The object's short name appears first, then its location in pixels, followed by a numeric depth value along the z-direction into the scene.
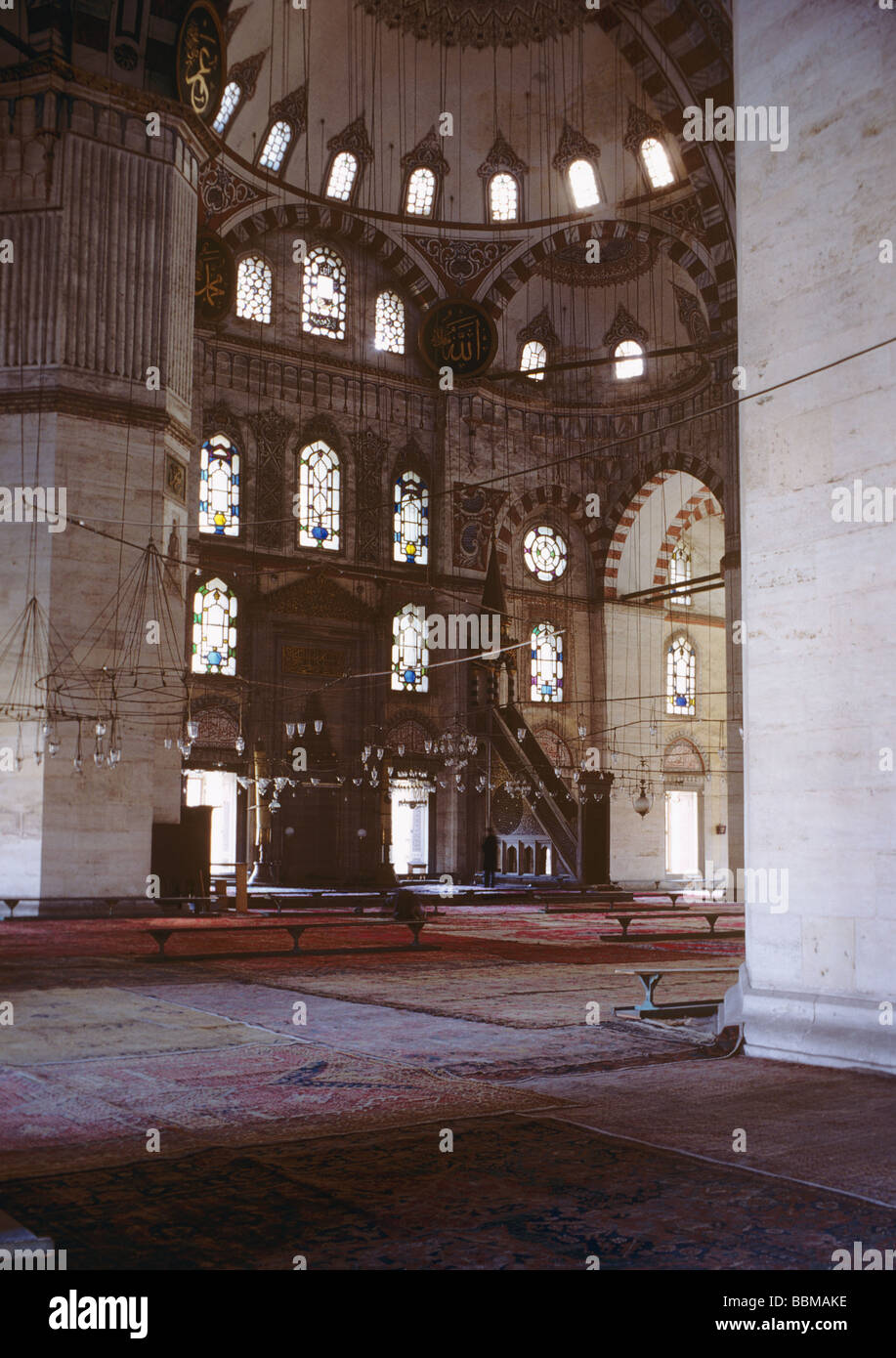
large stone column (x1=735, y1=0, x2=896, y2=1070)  4.77
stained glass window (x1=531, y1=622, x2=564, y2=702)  24.38
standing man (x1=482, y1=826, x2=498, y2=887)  21.02
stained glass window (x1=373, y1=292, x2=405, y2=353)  23.25
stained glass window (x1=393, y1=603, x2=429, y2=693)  22.72
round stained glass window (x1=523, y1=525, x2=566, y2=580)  24.69
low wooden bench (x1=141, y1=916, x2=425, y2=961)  8.73
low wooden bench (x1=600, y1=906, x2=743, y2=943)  11.65
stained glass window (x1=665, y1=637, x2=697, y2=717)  26.14
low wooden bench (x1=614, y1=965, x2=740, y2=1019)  6.09
